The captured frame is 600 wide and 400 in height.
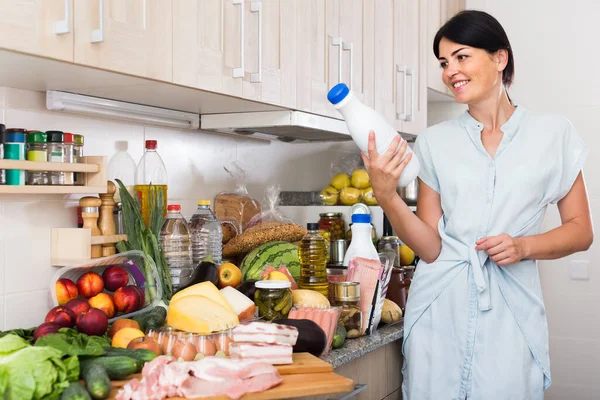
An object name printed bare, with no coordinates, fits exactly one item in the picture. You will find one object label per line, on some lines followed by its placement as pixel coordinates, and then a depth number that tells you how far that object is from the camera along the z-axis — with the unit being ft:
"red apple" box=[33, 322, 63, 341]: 4.53
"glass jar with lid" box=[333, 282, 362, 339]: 6.05
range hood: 6.84
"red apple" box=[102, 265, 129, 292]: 5.67
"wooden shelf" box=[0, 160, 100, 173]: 4.97
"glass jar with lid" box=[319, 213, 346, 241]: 8.84
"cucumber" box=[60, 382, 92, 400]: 3.61
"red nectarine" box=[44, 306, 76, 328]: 4.73
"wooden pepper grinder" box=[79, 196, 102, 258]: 5.76
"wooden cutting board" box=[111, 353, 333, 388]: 4.46
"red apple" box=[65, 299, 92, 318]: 4.95
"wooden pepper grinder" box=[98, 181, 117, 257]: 5.89
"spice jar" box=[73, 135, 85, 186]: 5.61
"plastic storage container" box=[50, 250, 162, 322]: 5.66
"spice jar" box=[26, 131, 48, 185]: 5.29
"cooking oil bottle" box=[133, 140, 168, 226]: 6.45
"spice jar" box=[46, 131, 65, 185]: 5.38
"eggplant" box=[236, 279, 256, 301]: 6.07
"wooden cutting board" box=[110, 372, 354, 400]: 4.02
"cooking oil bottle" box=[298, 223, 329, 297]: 6.59
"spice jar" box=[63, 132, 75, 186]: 5.48
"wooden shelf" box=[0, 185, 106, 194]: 4.98
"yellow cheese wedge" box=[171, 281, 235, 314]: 5.18
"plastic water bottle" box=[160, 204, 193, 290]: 6.36
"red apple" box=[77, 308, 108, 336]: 4.76
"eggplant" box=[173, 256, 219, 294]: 6.09
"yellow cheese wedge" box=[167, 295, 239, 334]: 4.92
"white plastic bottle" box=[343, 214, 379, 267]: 6.88
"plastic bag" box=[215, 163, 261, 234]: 7.91
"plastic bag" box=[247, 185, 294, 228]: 7.97
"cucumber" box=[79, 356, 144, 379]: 4.09
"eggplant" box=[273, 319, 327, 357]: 4.99
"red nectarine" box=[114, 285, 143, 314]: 5.37
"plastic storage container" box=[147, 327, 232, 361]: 4.54
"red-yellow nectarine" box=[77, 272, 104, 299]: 5.47
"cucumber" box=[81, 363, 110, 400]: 3.80
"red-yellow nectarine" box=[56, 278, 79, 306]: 5.35
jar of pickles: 5.66
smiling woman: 5.99
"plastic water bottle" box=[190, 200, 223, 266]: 6.89
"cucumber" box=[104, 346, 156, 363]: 4.27
